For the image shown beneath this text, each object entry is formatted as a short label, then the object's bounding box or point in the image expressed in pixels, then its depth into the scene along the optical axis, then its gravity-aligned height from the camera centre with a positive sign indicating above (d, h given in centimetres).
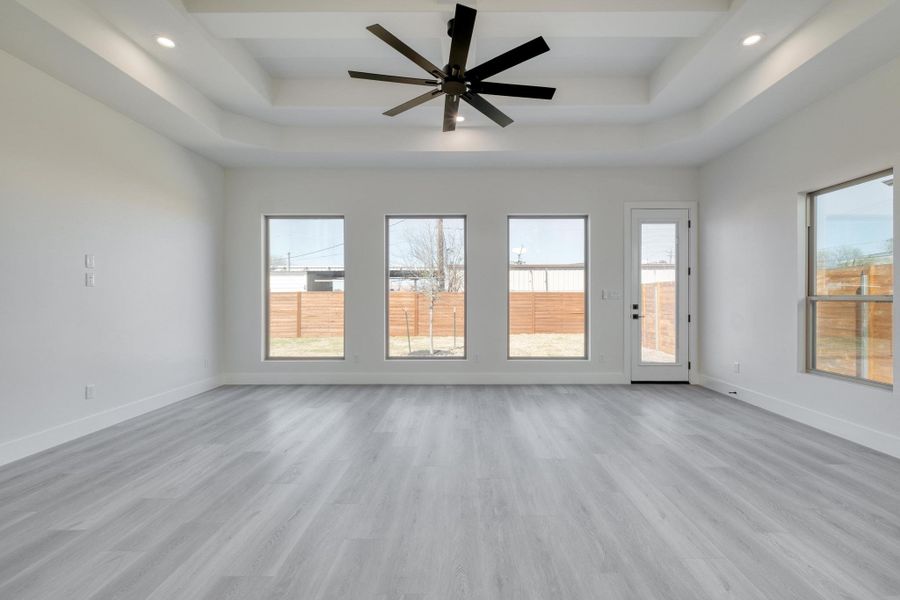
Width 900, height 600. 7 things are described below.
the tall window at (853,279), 333 +13
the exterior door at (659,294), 576 +1
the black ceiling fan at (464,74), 270 +158
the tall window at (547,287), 591 +11
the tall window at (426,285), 593 +14
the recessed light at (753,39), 328 +198
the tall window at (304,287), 592 +12
